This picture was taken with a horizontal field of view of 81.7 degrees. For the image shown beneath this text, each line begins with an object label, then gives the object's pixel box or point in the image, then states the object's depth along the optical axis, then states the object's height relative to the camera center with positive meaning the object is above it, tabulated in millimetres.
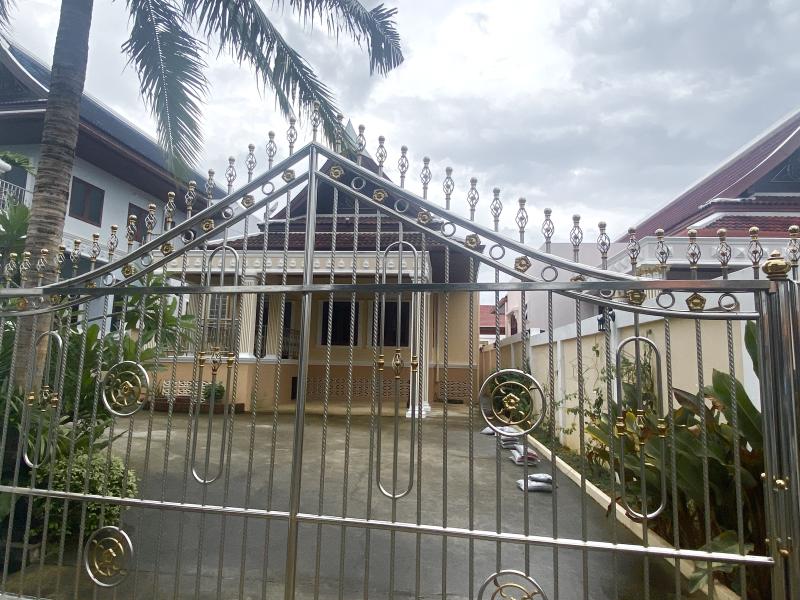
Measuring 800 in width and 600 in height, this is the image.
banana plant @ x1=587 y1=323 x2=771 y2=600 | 2350 -563
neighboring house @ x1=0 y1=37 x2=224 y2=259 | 8805 +4153
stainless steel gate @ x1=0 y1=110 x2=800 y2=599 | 1798 -407
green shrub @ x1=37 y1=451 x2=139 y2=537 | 3088 -981
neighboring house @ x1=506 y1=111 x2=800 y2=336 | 6915 +2725
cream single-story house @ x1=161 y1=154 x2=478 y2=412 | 8602 +921
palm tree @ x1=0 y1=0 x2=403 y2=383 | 3424 +2707
